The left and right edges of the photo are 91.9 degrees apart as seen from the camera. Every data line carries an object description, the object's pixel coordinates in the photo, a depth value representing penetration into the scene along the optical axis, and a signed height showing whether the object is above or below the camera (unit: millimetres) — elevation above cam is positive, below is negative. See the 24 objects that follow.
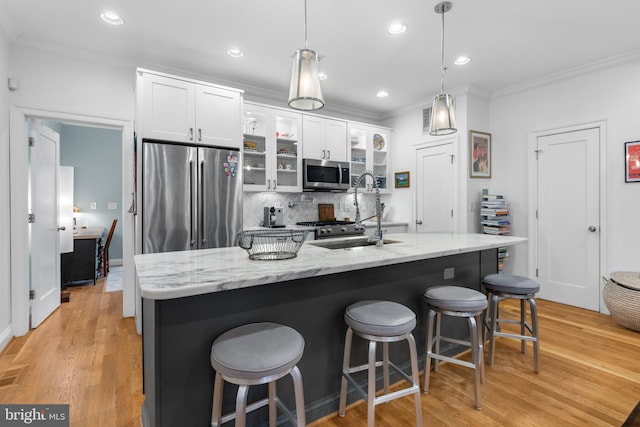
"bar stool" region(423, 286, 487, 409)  1854 -596
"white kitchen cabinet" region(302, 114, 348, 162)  4445 +1110
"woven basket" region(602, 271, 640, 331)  2900 -823
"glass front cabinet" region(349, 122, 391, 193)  5082 +1053
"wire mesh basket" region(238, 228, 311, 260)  1652 -165
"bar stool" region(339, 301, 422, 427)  1522 -597
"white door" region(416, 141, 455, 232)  4473 +371
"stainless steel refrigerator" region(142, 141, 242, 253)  2945 +162
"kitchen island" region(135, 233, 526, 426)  1307 -470
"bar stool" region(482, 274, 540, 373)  2240 -603
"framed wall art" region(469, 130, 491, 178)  4262 +828
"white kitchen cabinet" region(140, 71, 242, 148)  3031 +1061
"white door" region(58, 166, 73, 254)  4559 +89
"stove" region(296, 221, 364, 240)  4094 -212
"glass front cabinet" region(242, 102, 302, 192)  4098 +883
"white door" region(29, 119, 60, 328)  3127 -104
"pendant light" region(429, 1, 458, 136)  2371 +759
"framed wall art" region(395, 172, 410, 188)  5129 +568
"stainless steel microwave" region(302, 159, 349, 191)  4379 +561
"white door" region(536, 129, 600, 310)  3604 -56
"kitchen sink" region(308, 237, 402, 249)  2448 -239
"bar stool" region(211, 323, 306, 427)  1156 -570
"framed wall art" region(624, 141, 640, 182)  3266 +557
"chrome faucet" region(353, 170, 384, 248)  2201 -21
